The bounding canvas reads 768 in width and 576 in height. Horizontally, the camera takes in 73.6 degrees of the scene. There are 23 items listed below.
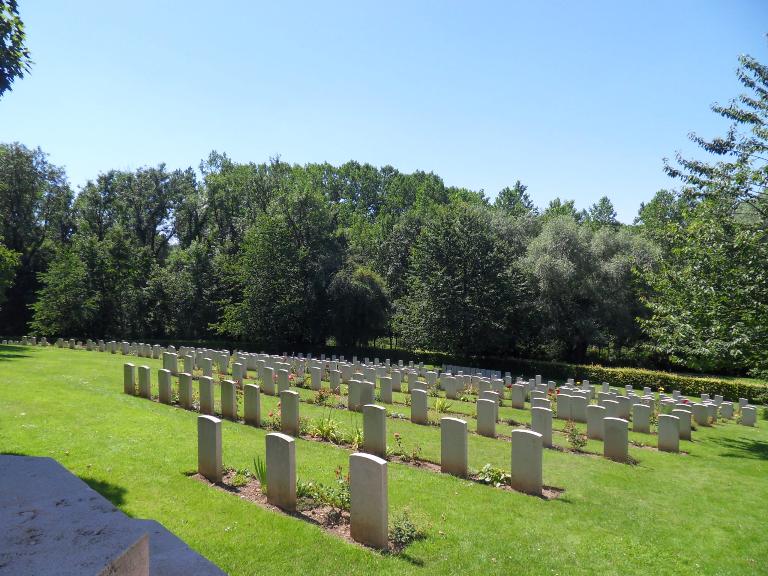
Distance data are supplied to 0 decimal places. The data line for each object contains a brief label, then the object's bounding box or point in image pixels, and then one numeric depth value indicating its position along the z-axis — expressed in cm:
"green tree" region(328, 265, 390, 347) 3544
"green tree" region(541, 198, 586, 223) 6069
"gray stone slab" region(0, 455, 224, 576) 281
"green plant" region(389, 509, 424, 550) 597
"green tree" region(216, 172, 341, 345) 3506
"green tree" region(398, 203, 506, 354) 2964
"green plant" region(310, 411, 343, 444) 1075
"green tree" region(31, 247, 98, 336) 3531
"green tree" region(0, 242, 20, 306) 2687
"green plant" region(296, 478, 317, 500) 713
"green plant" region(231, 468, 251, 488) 768
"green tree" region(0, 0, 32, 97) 1034
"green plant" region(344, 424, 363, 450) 1029
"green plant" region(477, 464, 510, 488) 832
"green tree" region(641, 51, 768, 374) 1345
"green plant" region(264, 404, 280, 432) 1167
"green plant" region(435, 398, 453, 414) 1488
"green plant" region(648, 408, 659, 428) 1429
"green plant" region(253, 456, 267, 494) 737
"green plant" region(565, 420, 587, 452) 1114
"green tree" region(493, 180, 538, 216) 7338
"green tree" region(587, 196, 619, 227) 7650
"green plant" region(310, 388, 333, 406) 1524
